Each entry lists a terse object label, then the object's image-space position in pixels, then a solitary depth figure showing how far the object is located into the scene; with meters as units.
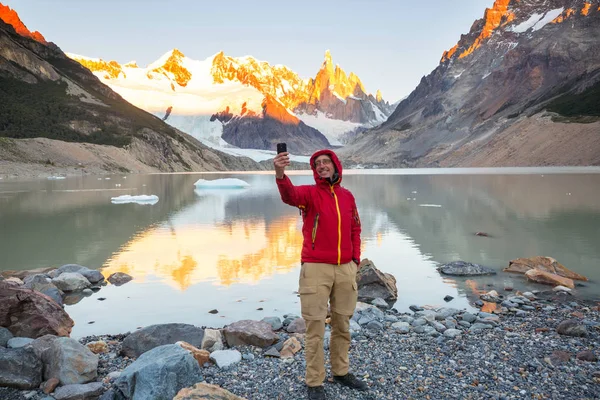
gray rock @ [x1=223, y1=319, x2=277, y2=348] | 7.36
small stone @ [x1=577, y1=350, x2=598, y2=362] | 6.31
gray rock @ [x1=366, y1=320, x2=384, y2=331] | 8.14
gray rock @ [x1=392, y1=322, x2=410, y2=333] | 8.02
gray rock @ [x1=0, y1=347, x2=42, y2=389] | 5.72
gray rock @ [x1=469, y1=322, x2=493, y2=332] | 7.97
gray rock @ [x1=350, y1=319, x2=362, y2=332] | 8.03
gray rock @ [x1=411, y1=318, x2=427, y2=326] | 8.38
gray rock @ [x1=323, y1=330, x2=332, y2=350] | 7.29
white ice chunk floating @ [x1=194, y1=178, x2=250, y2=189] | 55.13
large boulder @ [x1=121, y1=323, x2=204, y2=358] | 7.15
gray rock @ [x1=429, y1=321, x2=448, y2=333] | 7.97
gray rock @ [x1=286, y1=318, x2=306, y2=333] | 8.19
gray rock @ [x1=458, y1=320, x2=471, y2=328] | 8.24
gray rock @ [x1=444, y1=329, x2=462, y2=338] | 7.59
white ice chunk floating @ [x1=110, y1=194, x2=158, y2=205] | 35.56
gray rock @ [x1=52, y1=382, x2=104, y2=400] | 5.53
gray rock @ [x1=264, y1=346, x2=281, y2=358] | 6.92
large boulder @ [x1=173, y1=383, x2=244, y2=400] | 4.84
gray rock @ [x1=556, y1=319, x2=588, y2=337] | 7.37
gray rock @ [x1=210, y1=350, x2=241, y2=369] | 6.55
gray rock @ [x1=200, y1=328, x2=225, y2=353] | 7.30
